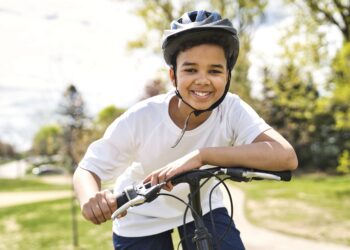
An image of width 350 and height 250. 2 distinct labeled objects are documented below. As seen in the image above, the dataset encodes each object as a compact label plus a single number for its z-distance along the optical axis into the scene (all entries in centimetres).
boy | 196
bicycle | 178
